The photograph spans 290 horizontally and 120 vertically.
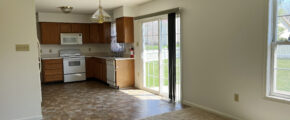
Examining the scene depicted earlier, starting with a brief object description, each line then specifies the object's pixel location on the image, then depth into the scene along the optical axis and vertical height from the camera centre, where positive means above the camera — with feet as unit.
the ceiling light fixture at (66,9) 14.30 +3.01
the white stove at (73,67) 21.27 -1.38
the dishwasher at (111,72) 17.98 -1.72
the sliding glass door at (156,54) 14.83 -0.15
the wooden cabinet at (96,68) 20.10 -1.60
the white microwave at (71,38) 21.77 +1.56
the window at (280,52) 8.51 -0.07
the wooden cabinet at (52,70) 20.51 -1.64
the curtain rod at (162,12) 13.11 +2.65
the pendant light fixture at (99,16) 11.13 +1.94
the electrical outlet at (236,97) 10.19 -2.23
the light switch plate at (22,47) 10.26 +0.34
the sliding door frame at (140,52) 17.30 -0.03
